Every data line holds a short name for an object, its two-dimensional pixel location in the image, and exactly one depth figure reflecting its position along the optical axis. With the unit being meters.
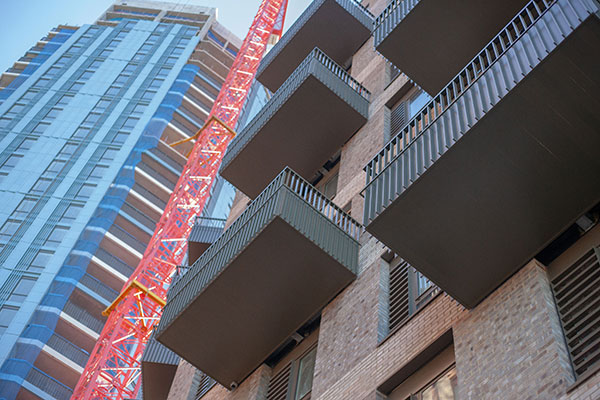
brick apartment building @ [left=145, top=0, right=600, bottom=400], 9.32
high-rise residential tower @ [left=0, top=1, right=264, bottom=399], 57.28
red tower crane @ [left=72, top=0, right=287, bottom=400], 48.22
